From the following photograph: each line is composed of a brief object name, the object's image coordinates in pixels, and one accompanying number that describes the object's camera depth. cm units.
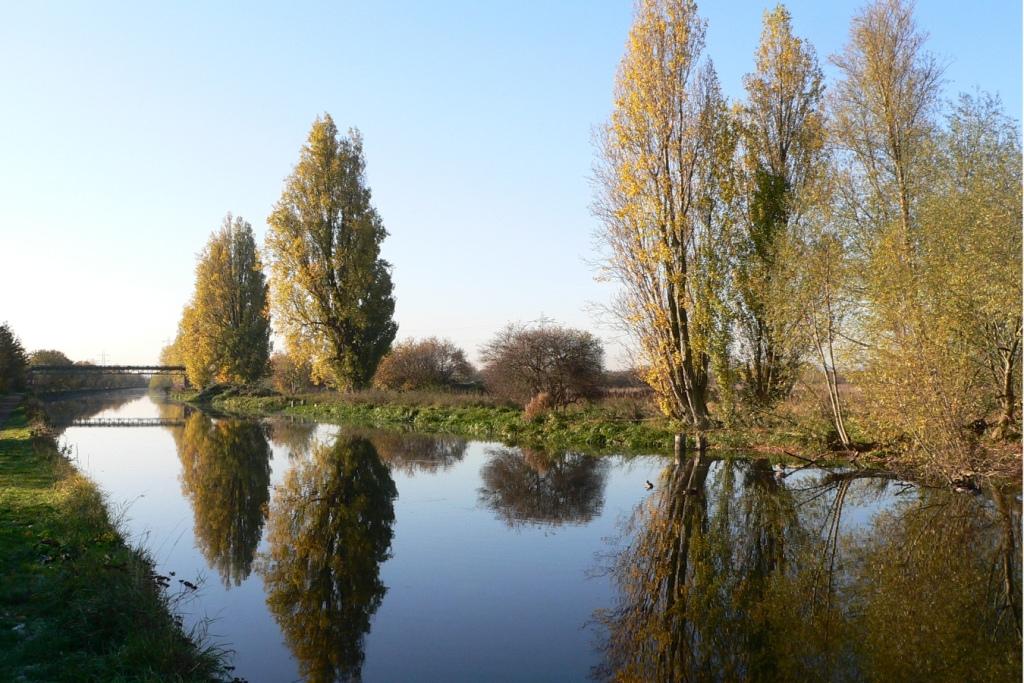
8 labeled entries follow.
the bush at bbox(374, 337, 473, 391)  3706
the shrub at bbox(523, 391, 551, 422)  2258
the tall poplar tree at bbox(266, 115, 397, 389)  3269
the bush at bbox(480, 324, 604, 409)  2503
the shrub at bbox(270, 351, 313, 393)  4450
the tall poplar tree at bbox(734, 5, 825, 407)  1853
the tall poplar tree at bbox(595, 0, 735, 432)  1917
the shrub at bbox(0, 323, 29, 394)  3572
